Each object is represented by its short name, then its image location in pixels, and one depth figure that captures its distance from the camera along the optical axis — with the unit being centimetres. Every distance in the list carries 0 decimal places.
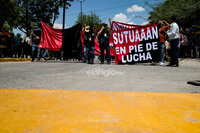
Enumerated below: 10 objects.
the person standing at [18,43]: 1358
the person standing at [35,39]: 987
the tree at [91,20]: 5687
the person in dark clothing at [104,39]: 812
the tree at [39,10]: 2409
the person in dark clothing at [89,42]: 835
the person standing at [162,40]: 756
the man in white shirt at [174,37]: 690
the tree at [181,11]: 1266
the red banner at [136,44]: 773
